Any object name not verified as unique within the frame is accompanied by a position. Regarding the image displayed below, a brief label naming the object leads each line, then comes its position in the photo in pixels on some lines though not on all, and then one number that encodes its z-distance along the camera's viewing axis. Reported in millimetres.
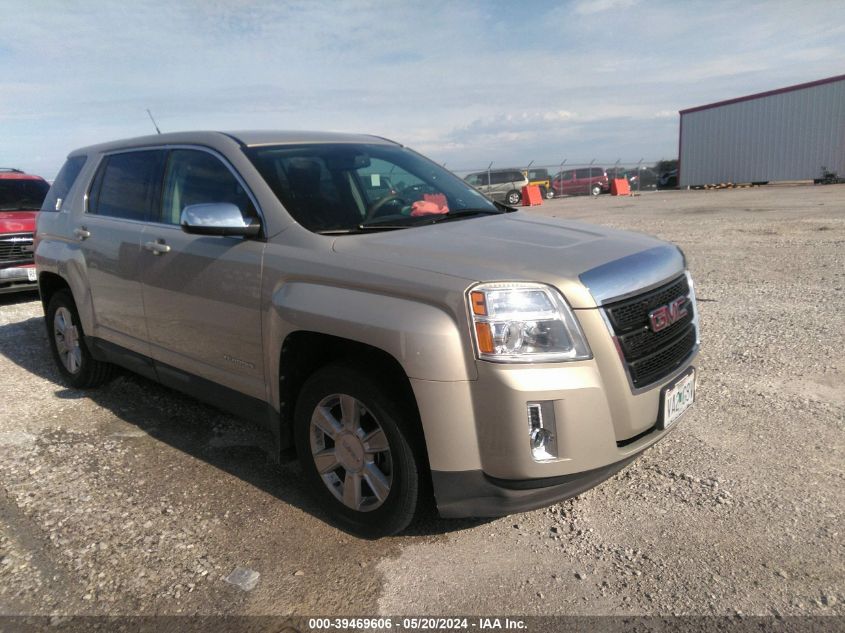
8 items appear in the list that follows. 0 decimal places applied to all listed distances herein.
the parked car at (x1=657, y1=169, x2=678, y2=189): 40000
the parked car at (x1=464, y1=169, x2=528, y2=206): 33688
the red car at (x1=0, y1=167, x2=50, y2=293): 8469
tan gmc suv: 2502
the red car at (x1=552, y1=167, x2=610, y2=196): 36906
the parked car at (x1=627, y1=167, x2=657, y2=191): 40781
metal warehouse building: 30500
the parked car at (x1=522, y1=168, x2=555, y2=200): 35188
